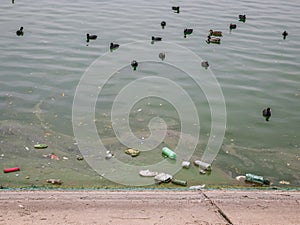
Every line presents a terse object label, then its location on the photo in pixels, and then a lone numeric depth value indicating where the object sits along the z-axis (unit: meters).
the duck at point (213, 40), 14.59
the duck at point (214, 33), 15.27
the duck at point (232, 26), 16.25
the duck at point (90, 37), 14.14
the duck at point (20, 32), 14.75
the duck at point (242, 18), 17.64
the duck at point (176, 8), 18.96
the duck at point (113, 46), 13.27
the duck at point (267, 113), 9.53
